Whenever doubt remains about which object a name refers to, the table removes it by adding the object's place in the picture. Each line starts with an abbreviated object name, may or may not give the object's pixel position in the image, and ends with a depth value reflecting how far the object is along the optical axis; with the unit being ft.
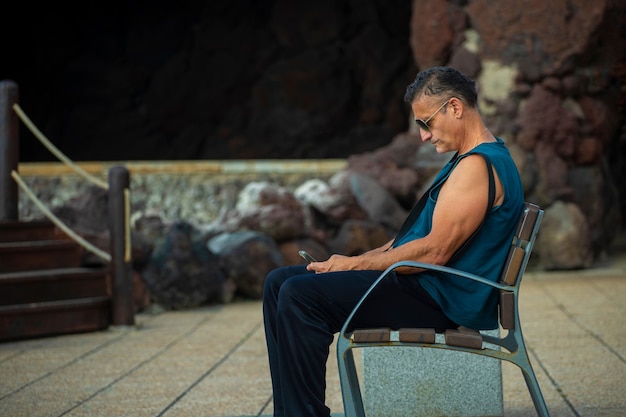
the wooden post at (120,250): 44.44
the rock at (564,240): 60.51
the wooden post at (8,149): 47.36
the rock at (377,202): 62.87
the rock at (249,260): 53.96
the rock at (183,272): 51.89
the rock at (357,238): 59.40
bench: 19.68
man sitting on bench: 20.28
